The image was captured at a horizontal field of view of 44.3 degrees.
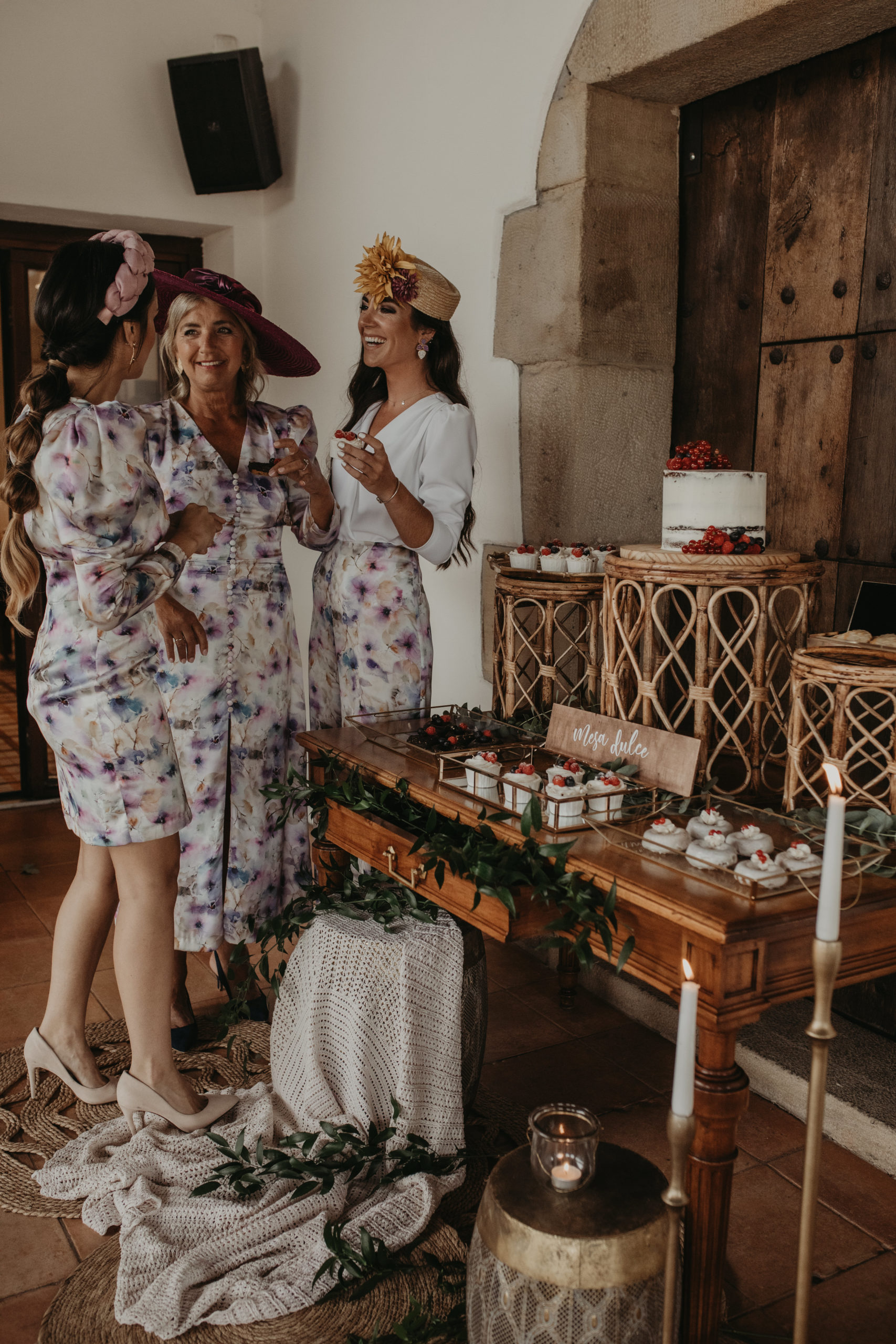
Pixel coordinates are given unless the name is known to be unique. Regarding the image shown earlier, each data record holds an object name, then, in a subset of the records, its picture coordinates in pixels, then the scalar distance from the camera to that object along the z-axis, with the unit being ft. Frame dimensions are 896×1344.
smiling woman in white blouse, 7.95
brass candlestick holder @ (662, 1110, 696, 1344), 3.27
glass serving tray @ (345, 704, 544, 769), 6.83
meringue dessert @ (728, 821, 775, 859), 4.94
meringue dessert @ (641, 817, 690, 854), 5.00
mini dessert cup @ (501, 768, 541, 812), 5.70
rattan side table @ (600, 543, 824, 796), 6.13
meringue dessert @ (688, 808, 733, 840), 5.11
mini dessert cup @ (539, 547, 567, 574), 7.70
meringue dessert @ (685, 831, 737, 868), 4.81
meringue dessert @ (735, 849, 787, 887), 4.54
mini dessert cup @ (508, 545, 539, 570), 7.88
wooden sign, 5.45
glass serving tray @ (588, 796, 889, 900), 4.59
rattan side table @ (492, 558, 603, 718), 7.63
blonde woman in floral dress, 7.80
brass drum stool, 3.96
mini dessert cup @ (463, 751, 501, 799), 5.98
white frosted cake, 6.24
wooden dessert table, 4.35
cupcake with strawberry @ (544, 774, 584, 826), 5.32
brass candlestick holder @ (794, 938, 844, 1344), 3.31
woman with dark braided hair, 6.12
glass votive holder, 4.17
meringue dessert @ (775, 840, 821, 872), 4.71
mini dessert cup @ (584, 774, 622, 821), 5.42
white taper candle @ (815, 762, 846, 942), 3.33
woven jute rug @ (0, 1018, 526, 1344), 5.19
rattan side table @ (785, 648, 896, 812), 5.24
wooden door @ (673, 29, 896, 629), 7.30
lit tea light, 4.15
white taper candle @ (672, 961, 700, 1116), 3.28
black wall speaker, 12.76
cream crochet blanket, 5.53
